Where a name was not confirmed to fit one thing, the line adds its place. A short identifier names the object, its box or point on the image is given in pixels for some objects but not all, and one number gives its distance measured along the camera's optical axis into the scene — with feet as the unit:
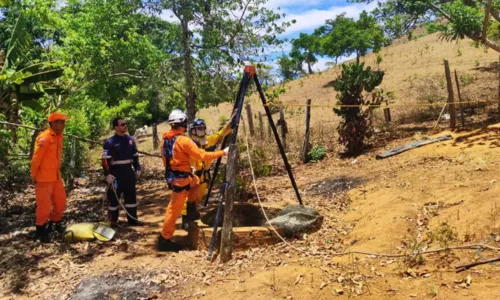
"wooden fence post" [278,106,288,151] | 39.63
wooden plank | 16.81
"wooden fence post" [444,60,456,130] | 31.78
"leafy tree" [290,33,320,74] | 151.88
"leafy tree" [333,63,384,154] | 33.65
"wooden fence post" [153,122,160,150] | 58.05
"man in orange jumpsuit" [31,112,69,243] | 18.80
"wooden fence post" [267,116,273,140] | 42.10
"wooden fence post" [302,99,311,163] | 35.94
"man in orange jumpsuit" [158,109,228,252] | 18.01
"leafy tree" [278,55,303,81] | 180.71
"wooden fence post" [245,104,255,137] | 49.04
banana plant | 21.24
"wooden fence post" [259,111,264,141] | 43.84
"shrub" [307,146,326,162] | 35.88
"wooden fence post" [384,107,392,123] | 41.24
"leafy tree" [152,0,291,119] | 29.45
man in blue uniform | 20.44
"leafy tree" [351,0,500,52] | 31.78
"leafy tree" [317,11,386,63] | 116.78
